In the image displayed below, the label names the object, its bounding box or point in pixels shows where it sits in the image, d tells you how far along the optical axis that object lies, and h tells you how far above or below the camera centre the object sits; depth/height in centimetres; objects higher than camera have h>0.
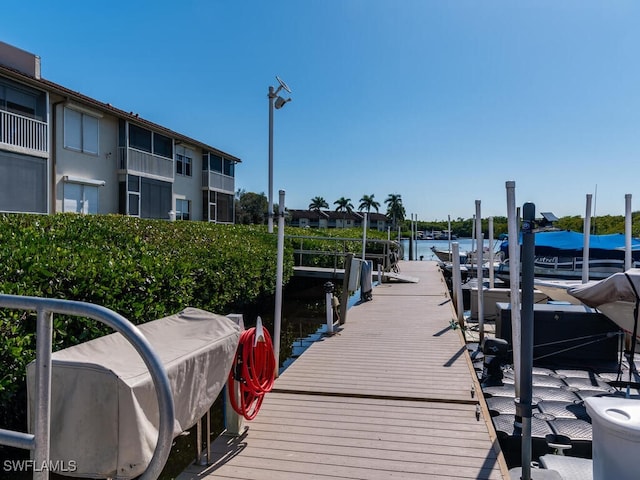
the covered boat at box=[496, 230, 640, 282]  1534 -62
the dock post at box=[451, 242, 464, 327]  851 -92
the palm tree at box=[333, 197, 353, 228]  10888 +810
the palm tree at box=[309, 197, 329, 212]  10844 +827
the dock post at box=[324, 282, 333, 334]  802 -134
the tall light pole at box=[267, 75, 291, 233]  553 +168
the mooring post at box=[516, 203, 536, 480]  317 -66
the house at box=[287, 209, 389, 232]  8825 +367
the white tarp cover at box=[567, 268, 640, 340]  525 -71
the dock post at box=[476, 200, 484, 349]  703 -45
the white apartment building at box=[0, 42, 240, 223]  1452 +328
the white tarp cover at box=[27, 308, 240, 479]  202 -81
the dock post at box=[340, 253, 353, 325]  872 -110
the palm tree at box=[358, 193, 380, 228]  11362 +888
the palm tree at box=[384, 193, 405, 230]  10581 +718
